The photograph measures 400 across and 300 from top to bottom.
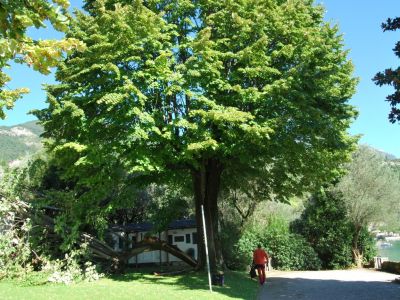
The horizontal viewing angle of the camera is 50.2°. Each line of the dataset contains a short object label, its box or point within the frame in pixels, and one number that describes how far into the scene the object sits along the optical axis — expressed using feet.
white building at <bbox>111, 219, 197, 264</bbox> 119.14
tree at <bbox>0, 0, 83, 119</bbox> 15.14
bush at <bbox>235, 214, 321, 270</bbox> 96.94
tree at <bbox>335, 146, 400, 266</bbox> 95.81
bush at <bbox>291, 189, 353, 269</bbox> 97.50
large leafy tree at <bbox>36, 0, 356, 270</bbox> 55.16
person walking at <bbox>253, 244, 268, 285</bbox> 62.08
